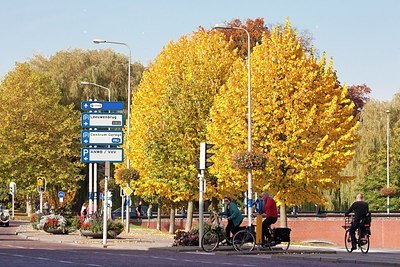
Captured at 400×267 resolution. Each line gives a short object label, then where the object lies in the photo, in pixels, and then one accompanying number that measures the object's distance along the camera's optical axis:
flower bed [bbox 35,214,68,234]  49.41
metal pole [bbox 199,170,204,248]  34.31
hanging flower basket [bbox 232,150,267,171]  40.41
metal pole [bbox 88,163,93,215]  54.78
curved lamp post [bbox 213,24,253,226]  40.12
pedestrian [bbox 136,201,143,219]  82.88
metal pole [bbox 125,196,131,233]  55.89
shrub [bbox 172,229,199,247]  35.91
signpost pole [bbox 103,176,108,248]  37.99
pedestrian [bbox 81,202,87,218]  58.00
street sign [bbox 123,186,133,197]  53.91
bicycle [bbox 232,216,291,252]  32.66
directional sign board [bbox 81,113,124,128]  38.59
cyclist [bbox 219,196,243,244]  33.22
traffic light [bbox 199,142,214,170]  34.75
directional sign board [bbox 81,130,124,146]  38.69
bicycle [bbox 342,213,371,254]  32.31
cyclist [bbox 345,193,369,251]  32.12
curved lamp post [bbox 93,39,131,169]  51.75
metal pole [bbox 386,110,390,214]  74.70
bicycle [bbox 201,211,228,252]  32.84
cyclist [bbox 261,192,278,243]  33.28
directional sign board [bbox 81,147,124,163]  38.38
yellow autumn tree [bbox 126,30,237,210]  55.16
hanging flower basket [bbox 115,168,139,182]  56.34
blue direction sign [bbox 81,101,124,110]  38.56
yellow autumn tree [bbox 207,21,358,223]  47.72
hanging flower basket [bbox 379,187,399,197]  73.31
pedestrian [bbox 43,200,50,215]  70.69
